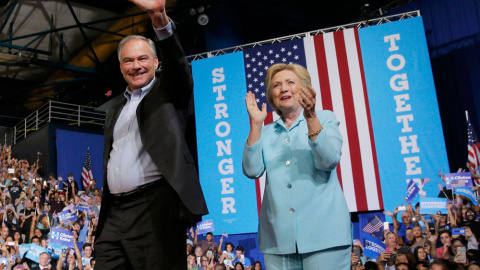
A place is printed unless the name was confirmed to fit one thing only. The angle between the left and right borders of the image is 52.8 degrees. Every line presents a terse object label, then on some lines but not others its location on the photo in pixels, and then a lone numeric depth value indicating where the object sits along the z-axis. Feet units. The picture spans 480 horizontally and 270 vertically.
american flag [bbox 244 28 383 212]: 27.89
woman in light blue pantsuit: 5.94
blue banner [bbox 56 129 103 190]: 43.98
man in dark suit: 6.00
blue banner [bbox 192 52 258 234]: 30.45
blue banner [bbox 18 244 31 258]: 26.05
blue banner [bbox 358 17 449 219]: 26.71
